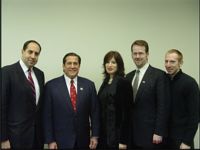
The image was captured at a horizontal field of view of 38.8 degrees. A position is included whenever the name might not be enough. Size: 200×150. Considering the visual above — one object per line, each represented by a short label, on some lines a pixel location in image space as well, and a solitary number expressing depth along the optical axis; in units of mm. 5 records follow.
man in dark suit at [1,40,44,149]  2562
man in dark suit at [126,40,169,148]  2561
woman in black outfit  2598
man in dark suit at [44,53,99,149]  2725
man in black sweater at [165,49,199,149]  2537
